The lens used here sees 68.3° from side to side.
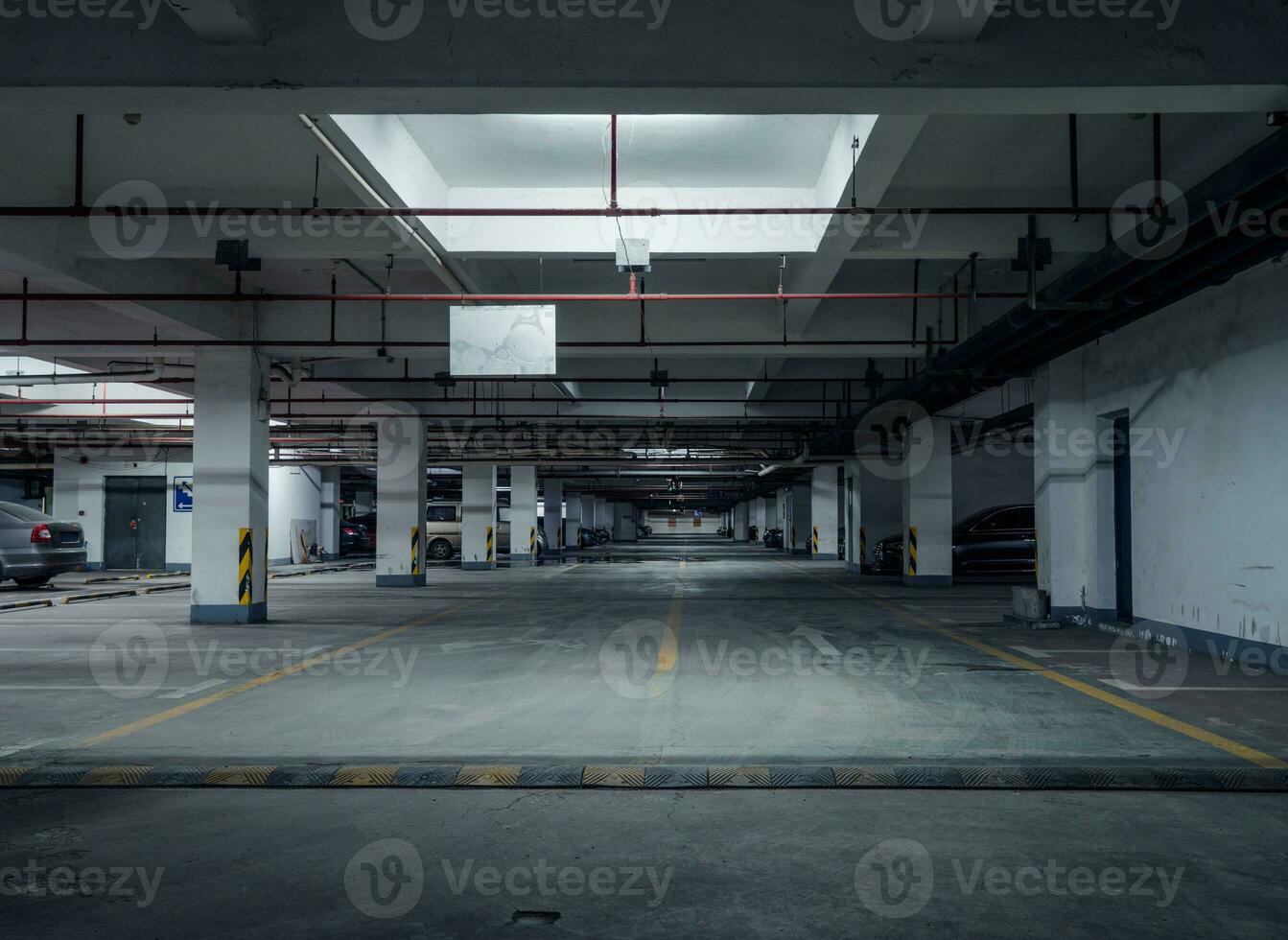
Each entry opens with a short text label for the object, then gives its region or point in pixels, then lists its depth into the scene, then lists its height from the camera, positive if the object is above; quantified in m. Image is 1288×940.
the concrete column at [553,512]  41.11 +0.07
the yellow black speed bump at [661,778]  4.66 -1.32
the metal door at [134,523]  26.44 -0.26
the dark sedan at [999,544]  19.67 -0.62
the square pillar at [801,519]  41.94 -0.22
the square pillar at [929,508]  18.86 +0.11
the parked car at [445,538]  32.62 -0.84
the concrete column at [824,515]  32.09 -0.04
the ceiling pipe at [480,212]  7.29 +2.39
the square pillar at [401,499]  19.70 +0.31
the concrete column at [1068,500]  11.98 +0.18
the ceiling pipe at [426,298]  9.77 +2.26
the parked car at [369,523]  39.17 -0.39
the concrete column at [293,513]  29.30 +0.01
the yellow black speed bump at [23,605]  14.34 -1.40
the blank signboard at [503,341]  9.88 +1.80
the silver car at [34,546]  16.30 -0.56
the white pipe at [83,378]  13.47 +1.95
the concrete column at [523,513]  30.06 +0.02
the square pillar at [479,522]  27.02 -0.23
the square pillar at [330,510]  34.22 +0.10
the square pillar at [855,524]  23.91 -0.25
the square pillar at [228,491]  12.64 +0.30
